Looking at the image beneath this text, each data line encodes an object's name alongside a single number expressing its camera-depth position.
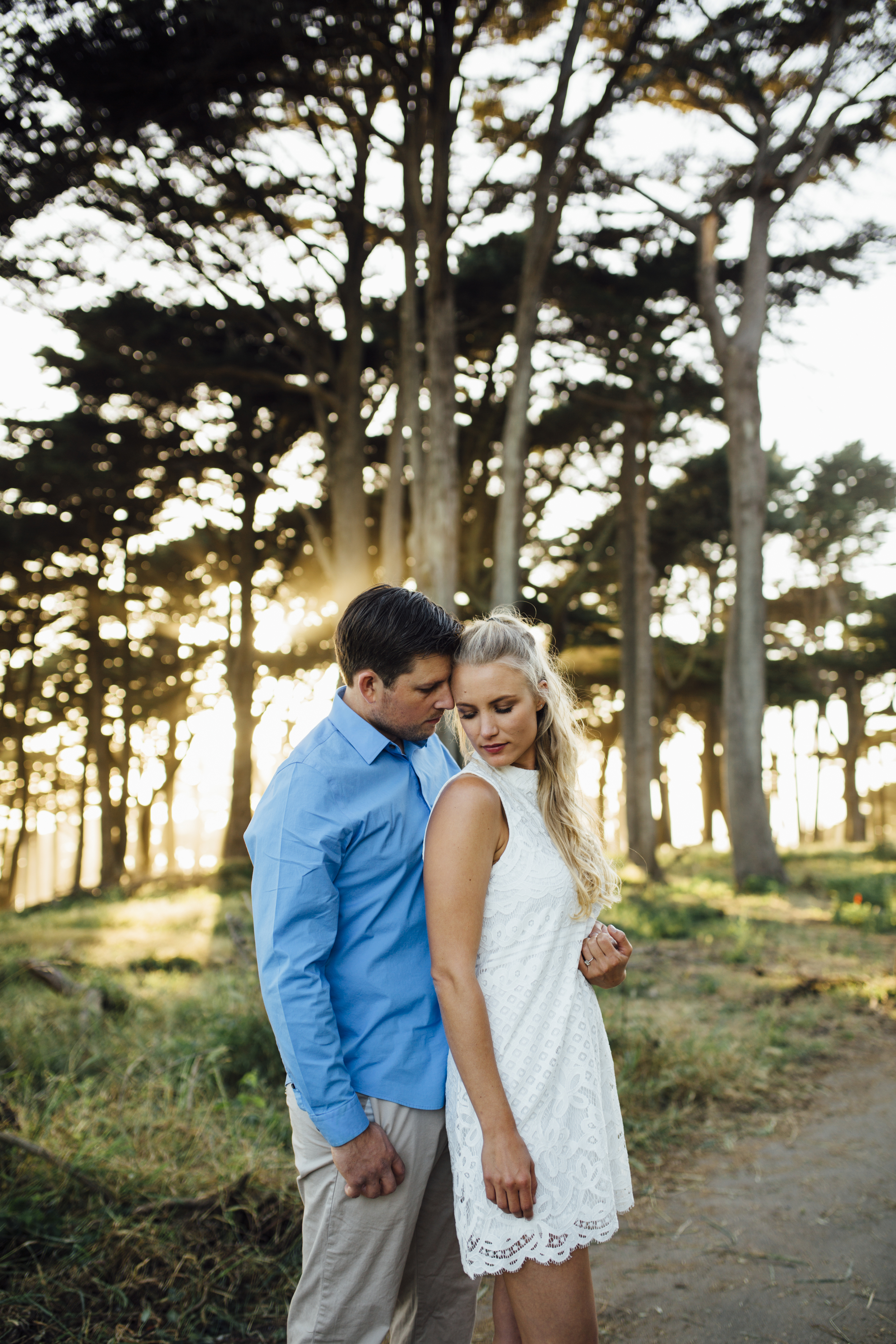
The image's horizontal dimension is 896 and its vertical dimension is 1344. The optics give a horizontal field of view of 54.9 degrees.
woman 1.77
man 1.81
